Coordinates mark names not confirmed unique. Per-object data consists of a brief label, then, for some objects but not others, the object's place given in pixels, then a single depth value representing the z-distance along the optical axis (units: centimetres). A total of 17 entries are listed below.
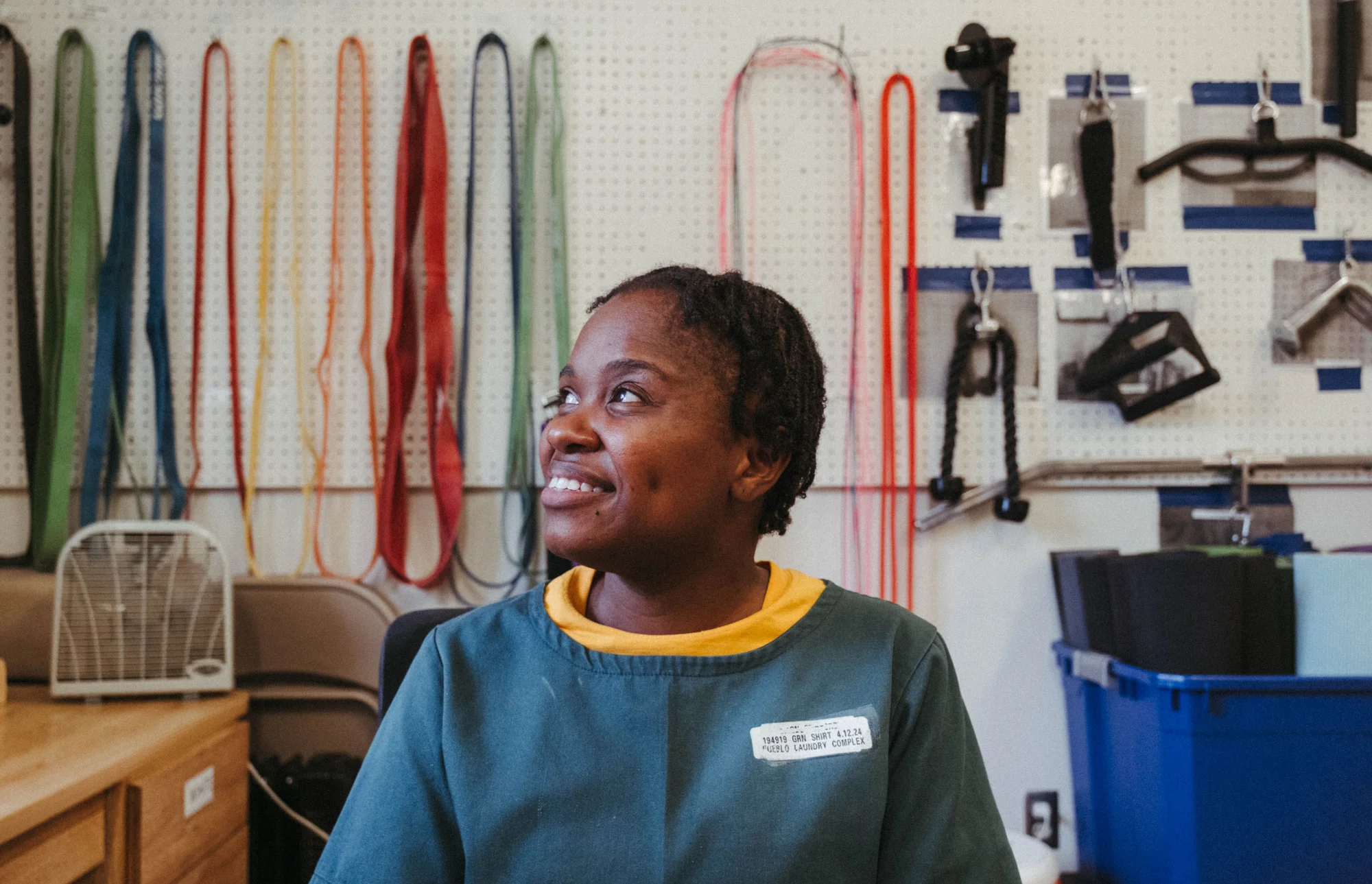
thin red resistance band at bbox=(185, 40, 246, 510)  174
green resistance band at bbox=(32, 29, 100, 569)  168
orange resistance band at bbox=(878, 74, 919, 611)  179
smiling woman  78
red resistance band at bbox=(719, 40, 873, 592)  180
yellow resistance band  175
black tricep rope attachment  177
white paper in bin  145
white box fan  149
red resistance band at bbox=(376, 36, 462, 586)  174
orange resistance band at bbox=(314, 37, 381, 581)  175
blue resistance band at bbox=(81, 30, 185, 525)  171
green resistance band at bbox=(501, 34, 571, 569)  175
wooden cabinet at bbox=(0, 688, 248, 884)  102
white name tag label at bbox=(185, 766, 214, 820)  132
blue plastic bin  140
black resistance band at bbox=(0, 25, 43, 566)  171
